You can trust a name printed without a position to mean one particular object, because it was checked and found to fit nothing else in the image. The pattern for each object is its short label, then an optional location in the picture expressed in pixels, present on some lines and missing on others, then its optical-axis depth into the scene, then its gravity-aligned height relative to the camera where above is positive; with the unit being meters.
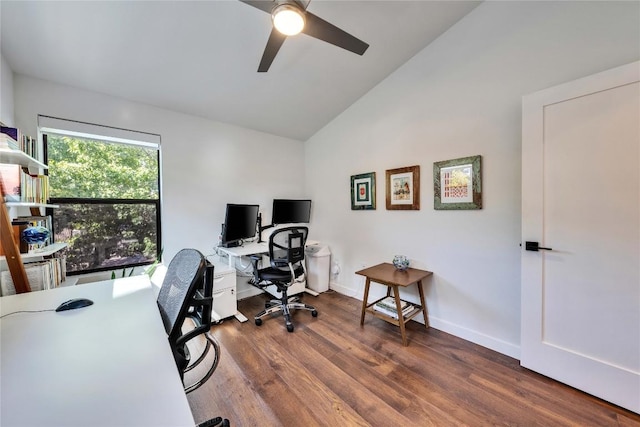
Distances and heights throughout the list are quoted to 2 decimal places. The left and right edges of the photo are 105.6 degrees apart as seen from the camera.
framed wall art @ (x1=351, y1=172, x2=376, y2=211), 2.96 +0.22
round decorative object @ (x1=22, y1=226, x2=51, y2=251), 1.60 -0.14
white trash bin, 3.40 -0.81
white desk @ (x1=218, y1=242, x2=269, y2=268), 2.62 -0.45
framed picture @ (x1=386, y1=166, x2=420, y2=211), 2.54 +0.22
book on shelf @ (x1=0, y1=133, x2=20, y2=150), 1.42 +0.44
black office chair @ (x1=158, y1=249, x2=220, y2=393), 0.99 -0.40
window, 2.23 +0.17
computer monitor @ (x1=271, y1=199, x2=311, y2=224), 3.43 -0.01
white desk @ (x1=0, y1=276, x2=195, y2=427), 0.59 -0.49
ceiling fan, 1.38 +1.16
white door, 1.45 -0.19
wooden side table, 2.19 -0.67
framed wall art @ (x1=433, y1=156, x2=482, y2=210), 2.14 +0.22
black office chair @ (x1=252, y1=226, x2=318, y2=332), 2.57 -0.61
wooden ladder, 1.39 -0.22
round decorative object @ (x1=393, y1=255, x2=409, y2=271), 2.51 -0.57
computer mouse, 1.21 -0.46
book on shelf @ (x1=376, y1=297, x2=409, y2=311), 2.37 -0.95
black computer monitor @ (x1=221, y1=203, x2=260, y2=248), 2.76 -0.16
